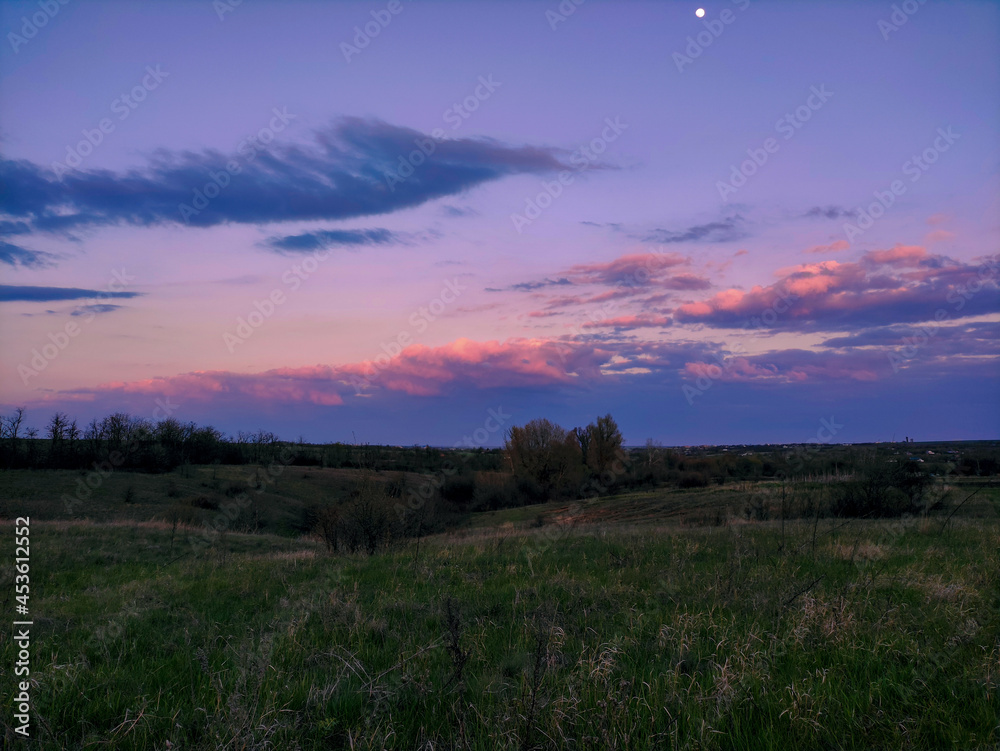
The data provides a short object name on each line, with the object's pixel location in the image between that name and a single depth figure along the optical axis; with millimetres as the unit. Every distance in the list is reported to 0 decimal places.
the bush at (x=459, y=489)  67375
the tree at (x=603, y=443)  76375
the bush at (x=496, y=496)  59906
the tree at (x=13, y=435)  52219
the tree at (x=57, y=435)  56344
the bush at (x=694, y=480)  58031
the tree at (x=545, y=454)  66938
